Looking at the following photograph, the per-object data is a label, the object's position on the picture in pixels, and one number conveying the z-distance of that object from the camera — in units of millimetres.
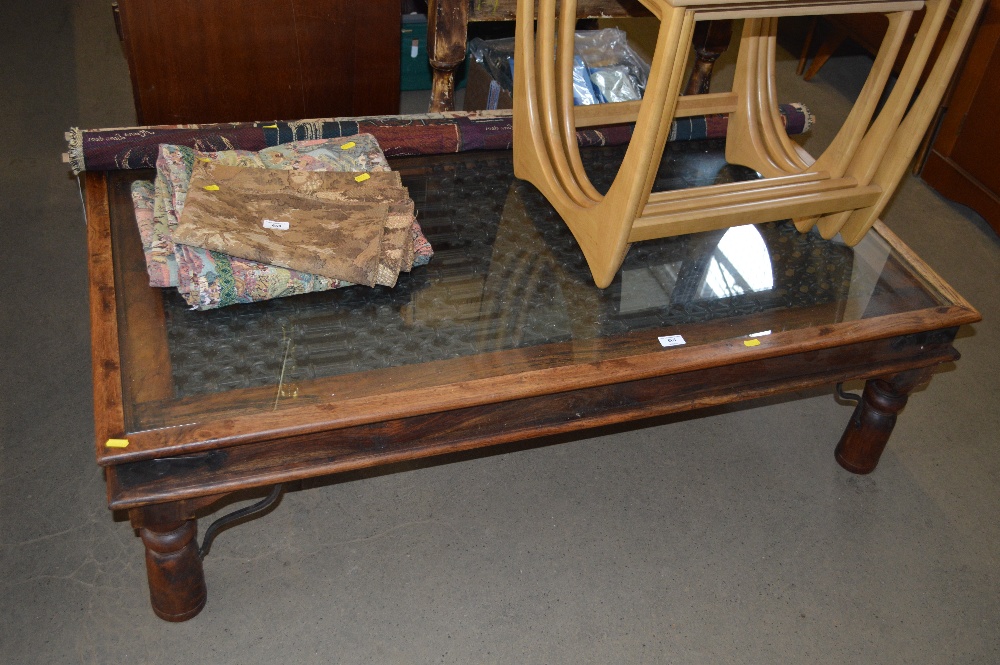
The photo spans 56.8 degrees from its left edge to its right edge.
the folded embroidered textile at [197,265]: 1389
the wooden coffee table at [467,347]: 1257
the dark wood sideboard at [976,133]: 2543
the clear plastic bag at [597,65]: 2354
